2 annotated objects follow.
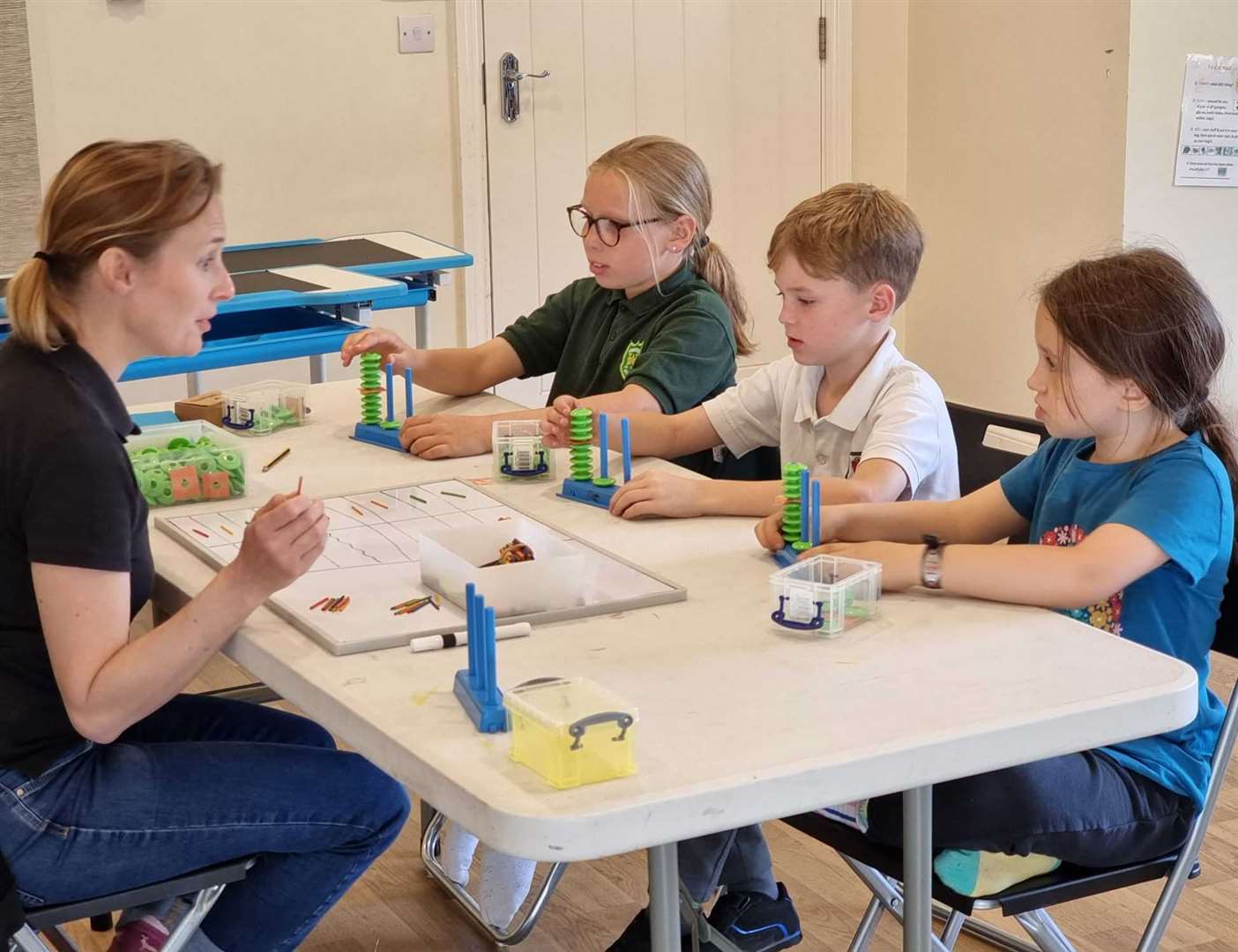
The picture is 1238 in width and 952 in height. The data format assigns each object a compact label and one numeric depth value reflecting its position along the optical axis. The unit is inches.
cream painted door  182.4
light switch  174.6
